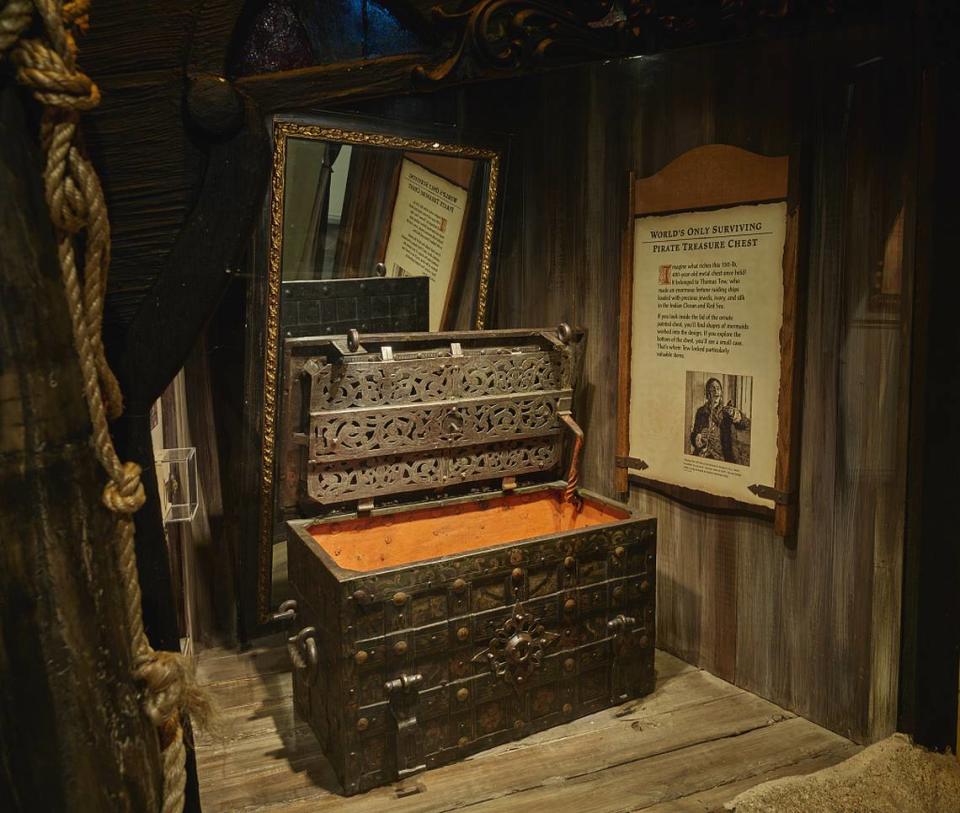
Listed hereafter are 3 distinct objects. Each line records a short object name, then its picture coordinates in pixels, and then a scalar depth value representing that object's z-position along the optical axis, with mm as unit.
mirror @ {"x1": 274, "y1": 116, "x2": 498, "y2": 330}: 2363
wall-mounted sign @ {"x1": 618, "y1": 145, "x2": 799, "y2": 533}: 2068
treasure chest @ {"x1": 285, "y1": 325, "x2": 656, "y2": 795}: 1899
